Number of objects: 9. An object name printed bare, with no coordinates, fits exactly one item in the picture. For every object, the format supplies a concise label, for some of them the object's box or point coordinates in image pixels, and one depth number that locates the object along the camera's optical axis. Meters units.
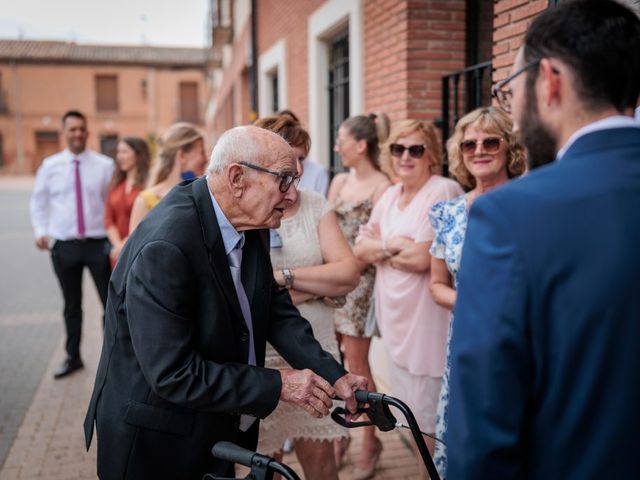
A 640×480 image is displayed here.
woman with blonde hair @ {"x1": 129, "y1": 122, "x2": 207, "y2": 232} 4.20
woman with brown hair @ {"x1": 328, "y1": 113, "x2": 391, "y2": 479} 4.05
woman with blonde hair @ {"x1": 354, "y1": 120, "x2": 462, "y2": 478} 3.42
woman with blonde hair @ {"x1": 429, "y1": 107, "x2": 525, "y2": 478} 3.06
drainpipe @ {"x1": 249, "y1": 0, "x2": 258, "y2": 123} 10.92
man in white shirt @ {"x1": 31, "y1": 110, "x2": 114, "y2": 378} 5.76
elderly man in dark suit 1.93
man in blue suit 1.23
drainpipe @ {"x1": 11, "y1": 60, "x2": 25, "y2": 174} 47.66
